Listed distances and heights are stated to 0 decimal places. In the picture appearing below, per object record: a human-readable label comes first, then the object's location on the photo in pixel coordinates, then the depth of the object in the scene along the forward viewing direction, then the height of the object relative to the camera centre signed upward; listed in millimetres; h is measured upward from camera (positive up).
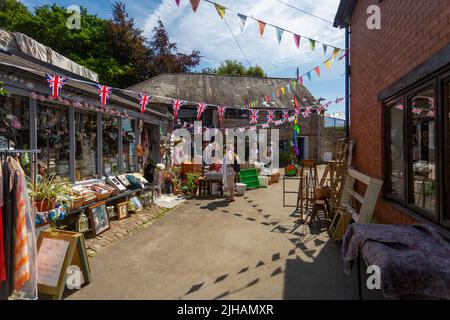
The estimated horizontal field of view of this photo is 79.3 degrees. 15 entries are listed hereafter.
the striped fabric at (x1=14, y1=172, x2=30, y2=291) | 2791 -899
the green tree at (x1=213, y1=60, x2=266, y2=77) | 36066 +11822
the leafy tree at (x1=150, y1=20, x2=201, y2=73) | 25891 +10039
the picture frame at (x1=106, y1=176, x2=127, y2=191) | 6766 -606
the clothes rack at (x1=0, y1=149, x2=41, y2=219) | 3257 -128
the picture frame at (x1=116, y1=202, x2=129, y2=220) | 6401 -1245
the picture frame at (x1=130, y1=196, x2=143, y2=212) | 7100 -1171
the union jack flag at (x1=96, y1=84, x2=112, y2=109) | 5648 +1400
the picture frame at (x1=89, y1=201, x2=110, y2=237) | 5340 -1198
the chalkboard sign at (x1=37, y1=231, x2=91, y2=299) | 3256 -1287
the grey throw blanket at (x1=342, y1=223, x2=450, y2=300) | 2139 -872
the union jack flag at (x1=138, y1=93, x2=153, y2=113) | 6807 +1507
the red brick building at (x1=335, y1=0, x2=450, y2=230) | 2883 +700
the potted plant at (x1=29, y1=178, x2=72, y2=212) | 3998 -544
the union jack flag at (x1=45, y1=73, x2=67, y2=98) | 4695 +1353
